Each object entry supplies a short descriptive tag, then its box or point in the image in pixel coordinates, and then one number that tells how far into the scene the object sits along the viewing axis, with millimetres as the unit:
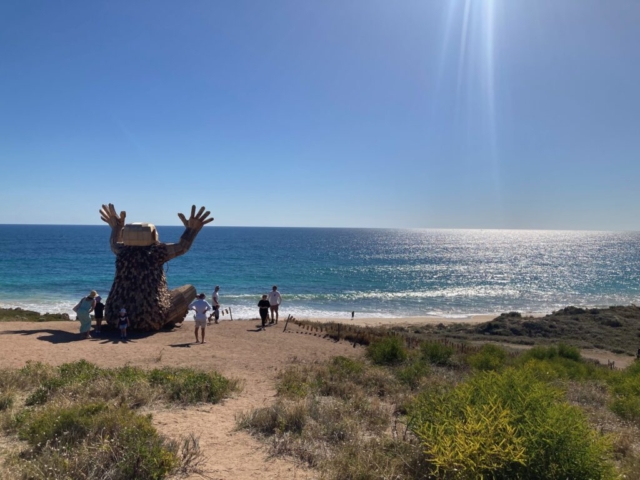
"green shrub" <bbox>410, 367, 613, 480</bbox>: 3223
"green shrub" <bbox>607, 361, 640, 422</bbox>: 6319
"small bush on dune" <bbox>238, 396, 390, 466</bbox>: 4711
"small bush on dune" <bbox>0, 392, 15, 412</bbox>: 5715
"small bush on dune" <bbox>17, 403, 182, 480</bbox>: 3789
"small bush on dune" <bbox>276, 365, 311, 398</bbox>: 6820
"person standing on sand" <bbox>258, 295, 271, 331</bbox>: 15375
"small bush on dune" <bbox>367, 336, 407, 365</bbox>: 10453
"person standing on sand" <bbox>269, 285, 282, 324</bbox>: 15445
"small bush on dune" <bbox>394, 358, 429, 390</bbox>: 7906
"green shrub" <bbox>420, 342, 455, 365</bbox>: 10867
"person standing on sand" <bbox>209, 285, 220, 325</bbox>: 16000
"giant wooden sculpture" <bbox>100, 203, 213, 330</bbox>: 12969
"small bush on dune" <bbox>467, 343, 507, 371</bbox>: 9805
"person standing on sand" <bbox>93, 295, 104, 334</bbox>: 12484
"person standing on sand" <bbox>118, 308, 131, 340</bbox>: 12034
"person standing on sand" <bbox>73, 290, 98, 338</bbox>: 11969
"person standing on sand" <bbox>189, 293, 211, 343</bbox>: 11672
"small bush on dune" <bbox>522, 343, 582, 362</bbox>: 12953
